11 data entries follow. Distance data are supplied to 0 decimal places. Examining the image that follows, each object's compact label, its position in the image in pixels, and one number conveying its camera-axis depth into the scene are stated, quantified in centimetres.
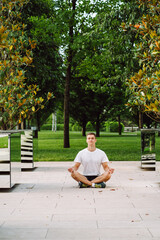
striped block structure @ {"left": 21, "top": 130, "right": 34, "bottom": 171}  1211
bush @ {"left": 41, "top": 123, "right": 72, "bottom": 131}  8769
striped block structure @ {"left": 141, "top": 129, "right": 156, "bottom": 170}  1201
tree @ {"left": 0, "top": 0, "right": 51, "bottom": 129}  1022
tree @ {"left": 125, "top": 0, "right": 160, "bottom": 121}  890
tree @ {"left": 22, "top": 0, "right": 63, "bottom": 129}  1996
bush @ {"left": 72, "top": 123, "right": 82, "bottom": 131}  7419
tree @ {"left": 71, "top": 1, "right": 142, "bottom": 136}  1756
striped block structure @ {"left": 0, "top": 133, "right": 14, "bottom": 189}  836
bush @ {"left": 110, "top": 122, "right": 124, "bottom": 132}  6916
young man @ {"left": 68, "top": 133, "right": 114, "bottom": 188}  862
